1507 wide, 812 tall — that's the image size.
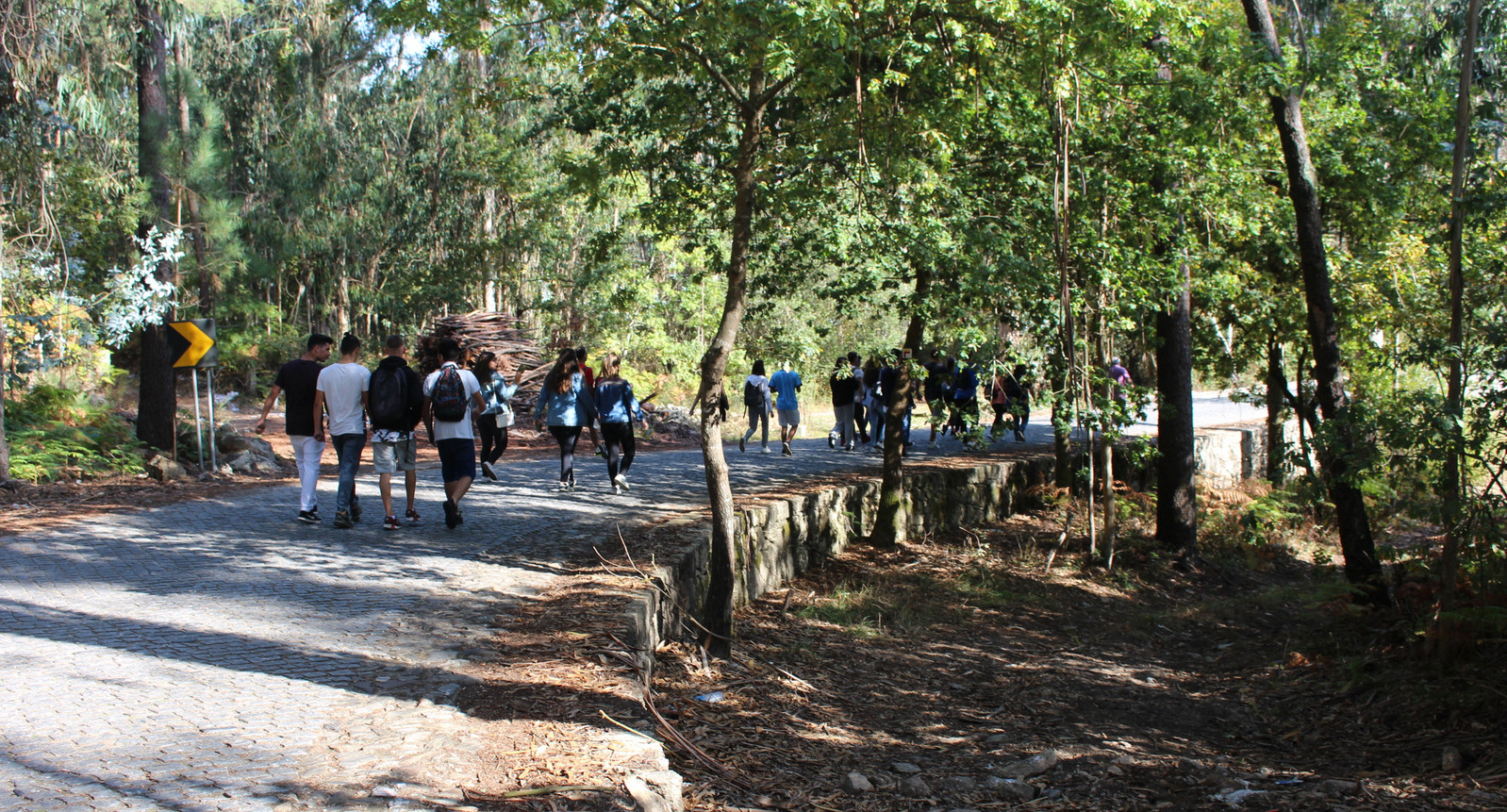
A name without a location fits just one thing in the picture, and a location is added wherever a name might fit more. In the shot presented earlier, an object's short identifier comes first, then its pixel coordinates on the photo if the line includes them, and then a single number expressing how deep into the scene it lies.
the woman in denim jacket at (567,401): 12.16
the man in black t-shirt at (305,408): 9.53
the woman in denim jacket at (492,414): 13.09
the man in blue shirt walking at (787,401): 17.84
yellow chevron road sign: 13.95
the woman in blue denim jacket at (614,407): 12.25
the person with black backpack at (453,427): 9.45
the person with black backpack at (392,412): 9.33
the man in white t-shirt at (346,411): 9.44
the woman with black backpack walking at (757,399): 17.58
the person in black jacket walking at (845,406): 18.19
